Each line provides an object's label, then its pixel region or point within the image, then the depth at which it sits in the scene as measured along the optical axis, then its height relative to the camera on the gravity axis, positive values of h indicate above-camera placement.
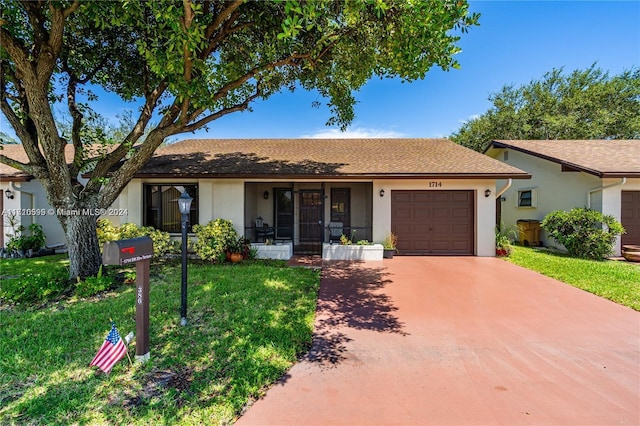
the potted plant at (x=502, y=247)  9.73 -1.14
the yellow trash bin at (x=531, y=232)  11.84 -0.76
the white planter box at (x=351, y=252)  9.37 -1.27
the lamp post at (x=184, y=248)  4.26 -0.54
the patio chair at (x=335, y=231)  10.61 -0.66
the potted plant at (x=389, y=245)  9.59 -1.07
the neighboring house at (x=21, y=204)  9.49 +0.34
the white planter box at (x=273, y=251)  9.50 -1.26
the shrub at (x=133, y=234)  8.52 -0.61
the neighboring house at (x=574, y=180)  9.57 +1.26
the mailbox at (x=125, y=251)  2.94 -0.40
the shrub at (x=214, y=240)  8.65 -0.81
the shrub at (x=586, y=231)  8.83 -0.57
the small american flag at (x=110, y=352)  2.92 -1.48
